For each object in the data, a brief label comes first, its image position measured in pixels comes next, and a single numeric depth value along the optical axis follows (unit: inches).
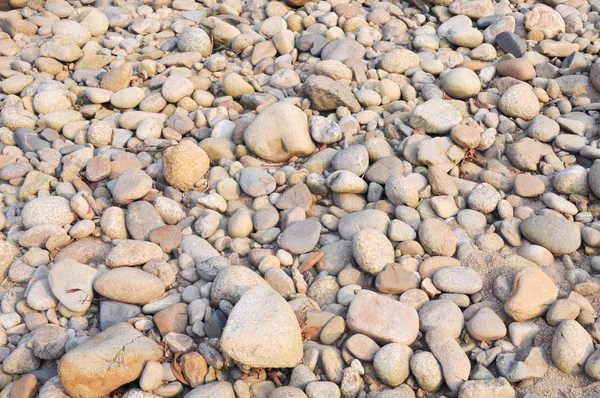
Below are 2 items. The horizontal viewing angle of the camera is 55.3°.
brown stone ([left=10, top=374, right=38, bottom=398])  100.3
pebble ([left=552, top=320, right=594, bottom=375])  101.3
